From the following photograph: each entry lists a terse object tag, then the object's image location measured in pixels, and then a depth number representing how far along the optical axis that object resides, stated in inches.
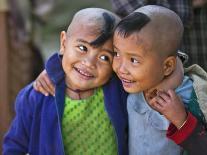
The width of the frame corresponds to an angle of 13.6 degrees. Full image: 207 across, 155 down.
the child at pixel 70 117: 166.3
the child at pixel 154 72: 148.4
